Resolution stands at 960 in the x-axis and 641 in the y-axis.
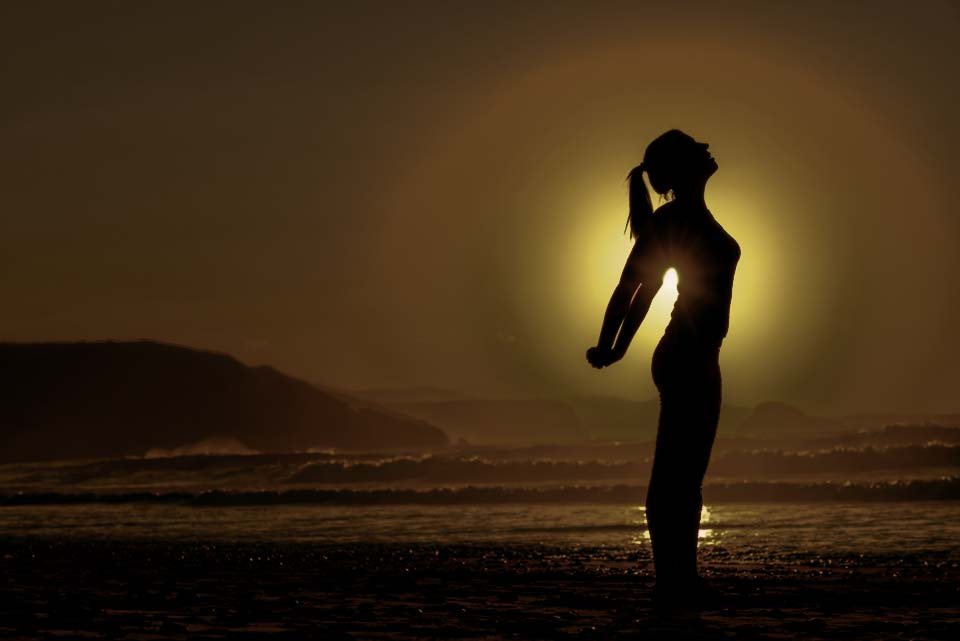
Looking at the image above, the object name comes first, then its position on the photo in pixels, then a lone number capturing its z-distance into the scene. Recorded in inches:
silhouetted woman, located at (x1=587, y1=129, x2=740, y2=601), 567.2
